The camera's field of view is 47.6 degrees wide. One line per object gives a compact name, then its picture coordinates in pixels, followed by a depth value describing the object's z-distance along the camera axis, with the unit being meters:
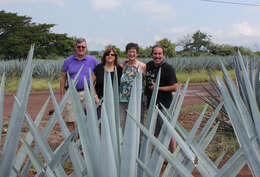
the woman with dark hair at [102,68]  3.04
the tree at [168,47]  31.02
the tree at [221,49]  32.53
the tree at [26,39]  34.28
